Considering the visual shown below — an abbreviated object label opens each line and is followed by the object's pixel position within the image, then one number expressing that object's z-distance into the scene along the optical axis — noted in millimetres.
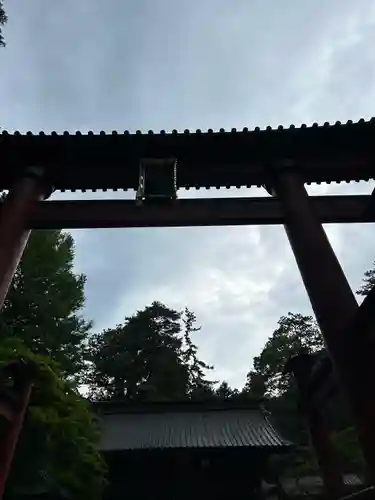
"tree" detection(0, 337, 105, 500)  7430
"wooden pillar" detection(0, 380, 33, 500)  4191
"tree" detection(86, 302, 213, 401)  35125
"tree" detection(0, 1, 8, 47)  7230
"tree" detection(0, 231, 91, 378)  15531
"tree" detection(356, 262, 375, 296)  33688
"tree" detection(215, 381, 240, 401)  40656
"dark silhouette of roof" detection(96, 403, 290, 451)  11641
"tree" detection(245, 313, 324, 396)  38125
